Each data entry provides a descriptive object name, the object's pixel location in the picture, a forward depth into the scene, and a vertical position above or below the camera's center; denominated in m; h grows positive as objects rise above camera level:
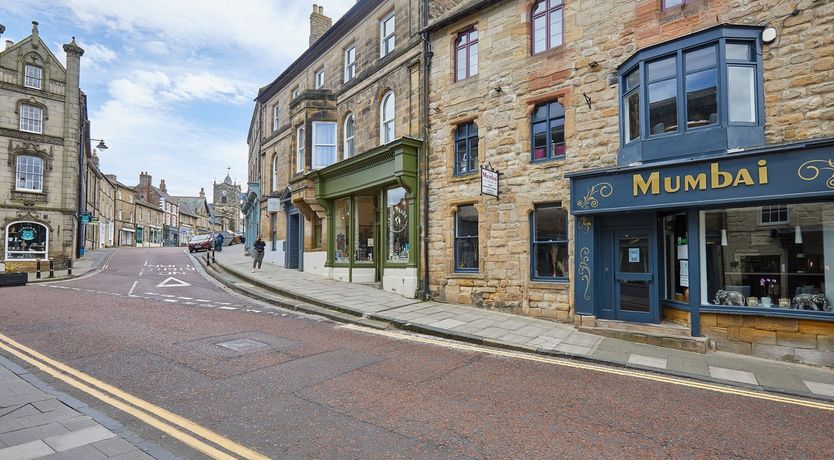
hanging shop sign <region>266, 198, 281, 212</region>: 22.16 +1.98
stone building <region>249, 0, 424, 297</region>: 13.82 +3.56
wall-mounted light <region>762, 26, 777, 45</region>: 7.97 +3.88
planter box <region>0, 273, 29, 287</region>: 15.82 -1.36
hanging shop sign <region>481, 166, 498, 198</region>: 10.92 +1.58
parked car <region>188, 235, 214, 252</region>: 36.44 -0.11
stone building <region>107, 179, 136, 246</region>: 53.34 +3.76
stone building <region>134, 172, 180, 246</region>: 66.56 +6.69
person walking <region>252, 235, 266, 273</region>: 19.30 -0.33
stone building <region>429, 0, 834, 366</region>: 7.73 +1.58
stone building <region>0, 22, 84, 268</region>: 23.41 +5.22
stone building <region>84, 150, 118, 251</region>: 39.31 +3.77
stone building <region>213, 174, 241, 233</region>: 83.12 +7.60
